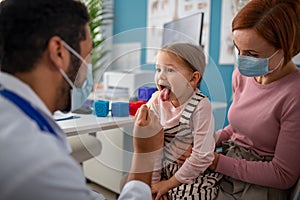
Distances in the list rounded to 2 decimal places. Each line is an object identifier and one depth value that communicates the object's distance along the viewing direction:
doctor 0.47
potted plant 2.76
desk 1.01
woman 0.97
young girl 0.91
